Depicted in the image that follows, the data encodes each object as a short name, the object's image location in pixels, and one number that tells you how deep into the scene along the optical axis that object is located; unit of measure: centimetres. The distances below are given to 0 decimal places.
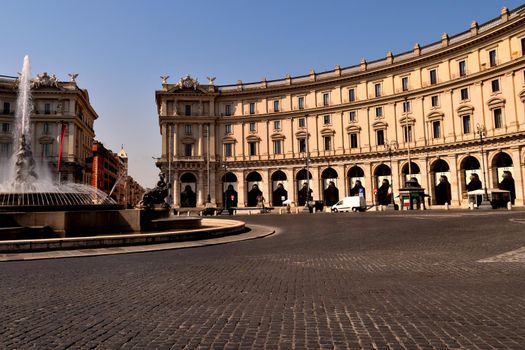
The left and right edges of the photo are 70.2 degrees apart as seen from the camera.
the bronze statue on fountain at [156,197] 2030
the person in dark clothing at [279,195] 6506
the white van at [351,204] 4928
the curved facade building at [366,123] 4744
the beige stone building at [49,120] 6397
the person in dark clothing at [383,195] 5856
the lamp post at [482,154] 4153
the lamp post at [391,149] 5641
